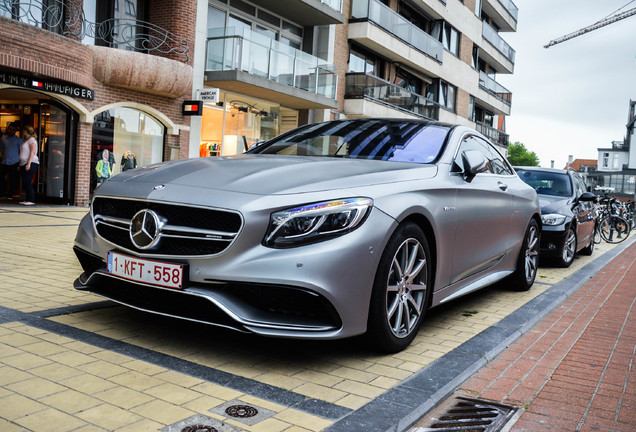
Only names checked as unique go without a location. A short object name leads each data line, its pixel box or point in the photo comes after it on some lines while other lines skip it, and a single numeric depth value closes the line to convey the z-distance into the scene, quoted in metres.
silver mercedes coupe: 3.17
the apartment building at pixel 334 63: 17.78
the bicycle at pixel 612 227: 15.37
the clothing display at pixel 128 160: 16.19
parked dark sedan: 8.83
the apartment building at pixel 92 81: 13.15
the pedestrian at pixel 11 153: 14.66
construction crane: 96.25
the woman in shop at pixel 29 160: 14.24
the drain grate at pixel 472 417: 2.85
